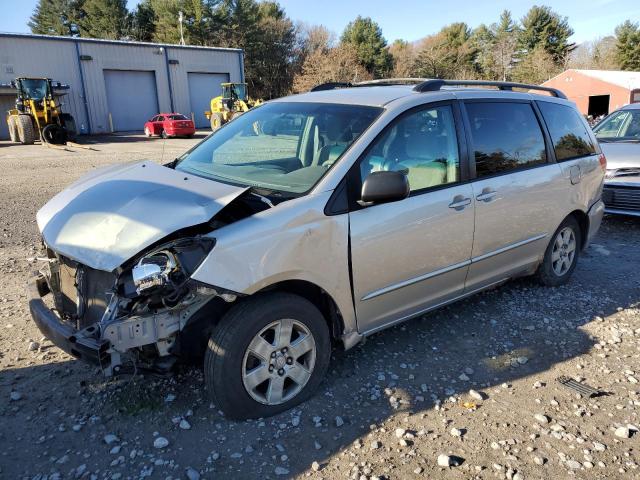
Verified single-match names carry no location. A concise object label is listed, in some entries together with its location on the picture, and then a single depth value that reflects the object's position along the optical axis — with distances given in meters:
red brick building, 34.40
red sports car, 29.27
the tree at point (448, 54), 58.47
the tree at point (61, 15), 58.09
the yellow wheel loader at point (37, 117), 23.95
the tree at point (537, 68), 52.81
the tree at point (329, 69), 47.34
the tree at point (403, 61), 57.91
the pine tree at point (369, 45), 59.22
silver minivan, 2.71
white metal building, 31.31
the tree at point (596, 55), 57.34
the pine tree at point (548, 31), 64.75
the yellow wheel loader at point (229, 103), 30.83
